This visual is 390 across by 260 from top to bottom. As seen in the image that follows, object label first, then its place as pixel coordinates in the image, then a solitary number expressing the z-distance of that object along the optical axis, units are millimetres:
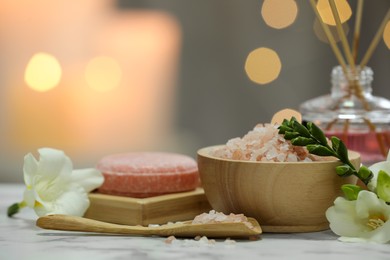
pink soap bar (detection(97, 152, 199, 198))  844
